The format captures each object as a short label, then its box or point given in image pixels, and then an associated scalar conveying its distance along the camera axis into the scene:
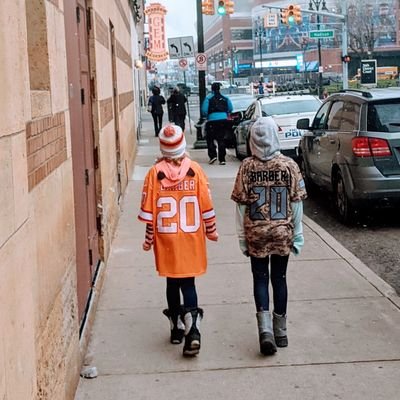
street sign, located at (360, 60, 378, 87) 38.66
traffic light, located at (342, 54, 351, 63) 41.19
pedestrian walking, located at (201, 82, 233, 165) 17.02
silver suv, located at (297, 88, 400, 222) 9.18
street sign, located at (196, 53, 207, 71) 24.12
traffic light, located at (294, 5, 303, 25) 35.79
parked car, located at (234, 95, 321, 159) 15.96
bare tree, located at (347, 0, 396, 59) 92.25
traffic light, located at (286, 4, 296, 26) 35.25
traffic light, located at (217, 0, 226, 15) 30.25
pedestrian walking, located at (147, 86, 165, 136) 26.80
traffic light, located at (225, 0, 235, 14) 30.36
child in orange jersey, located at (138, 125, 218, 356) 5.08
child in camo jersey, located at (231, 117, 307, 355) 5.08
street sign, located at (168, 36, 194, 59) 27.58
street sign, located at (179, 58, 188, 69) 32.53
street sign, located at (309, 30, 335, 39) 36.03
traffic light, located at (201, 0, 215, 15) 29.94
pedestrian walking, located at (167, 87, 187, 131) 25.34
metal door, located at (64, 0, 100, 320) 5.39
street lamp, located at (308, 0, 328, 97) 56.08
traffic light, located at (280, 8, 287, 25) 37.62
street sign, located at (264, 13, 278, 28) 63.19
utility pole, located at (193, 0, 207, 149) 23.94
